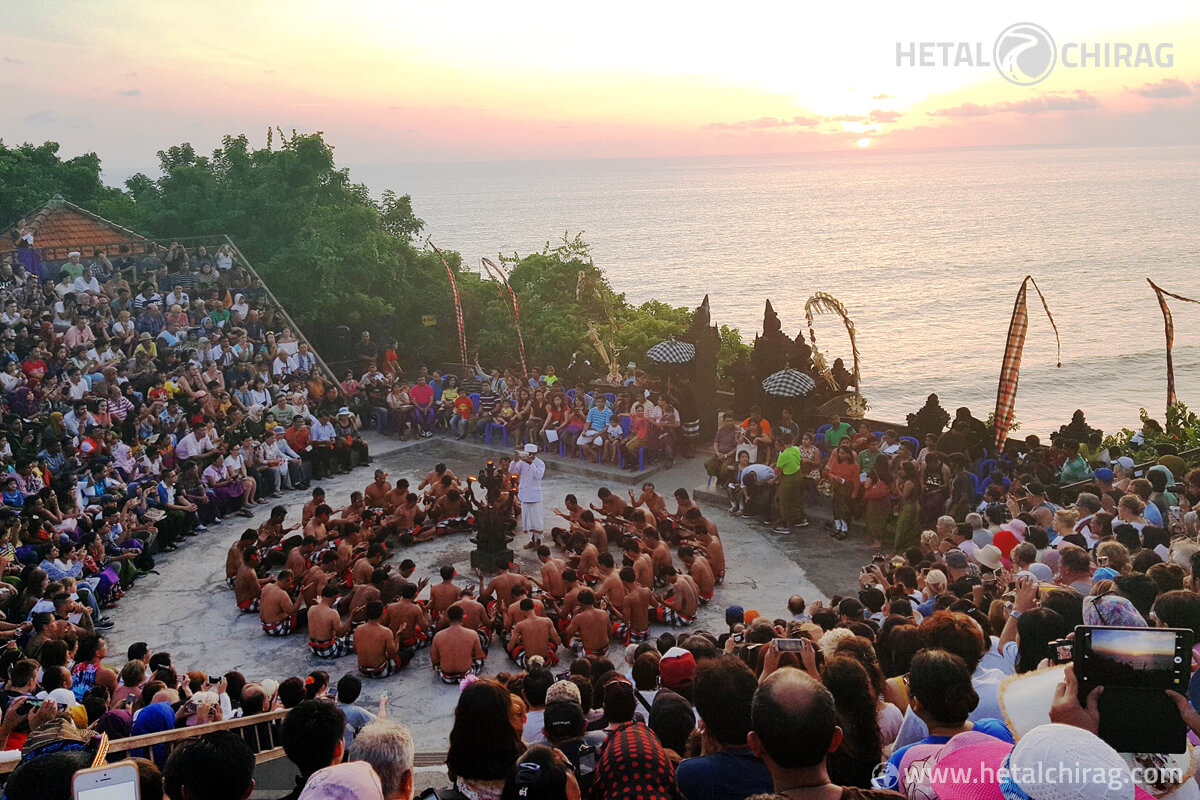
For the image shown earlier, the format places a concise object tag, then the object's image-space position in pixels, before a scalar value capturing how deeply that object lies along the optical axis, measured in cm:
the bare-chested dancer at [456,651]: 1002
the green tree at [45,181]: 3259
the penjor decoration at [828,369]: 1736
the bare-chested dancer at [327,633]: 1080
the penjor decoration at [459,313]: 2342
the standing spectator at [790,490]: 1438
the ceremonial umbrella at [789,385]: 1631
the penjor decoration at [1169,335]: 1562
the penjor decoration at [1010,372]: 1427
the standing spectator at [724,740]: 417
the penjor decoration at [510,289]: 2354
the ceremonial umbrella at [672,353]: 1819
